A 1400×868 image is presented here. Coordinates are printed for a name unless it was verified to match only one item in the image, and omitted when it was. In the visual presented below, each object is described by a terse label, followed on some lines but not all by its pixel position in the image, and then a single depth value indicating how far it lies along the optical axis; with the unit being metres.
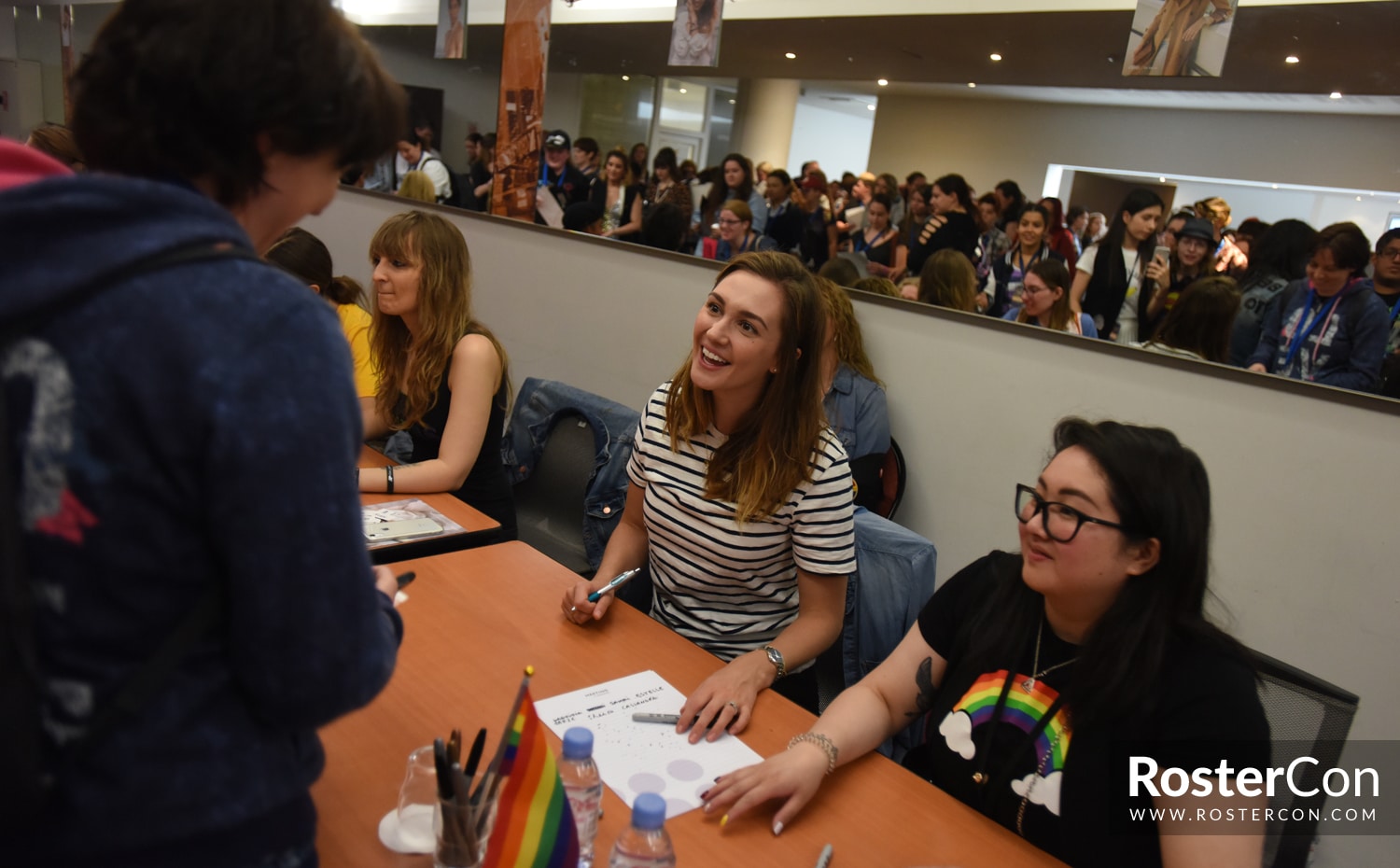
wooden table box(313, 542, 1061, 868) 1.12
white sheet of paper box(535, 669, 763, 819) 1.21
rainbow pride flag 0.85
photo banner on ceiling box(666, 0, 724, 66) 3.92
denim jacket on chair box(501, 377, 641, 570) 2.39
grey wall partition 2.29
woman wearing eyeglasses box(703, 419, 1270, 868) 1.19
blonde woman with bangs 2.41
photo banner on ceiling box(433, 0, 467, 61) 5.15
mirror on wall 2.49
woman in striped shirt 1.76
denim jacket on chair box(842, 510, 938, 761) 1.91
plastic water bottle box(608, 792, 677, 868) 0.92
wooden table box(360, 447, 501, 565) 1.89
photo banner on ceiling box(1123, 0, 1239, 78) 2.56
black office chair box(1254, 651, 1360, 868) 1.28
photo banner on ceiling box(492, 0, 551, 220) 4.55
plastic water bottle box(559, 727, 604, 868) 1.01
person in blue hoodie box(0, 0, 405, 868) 0.59
